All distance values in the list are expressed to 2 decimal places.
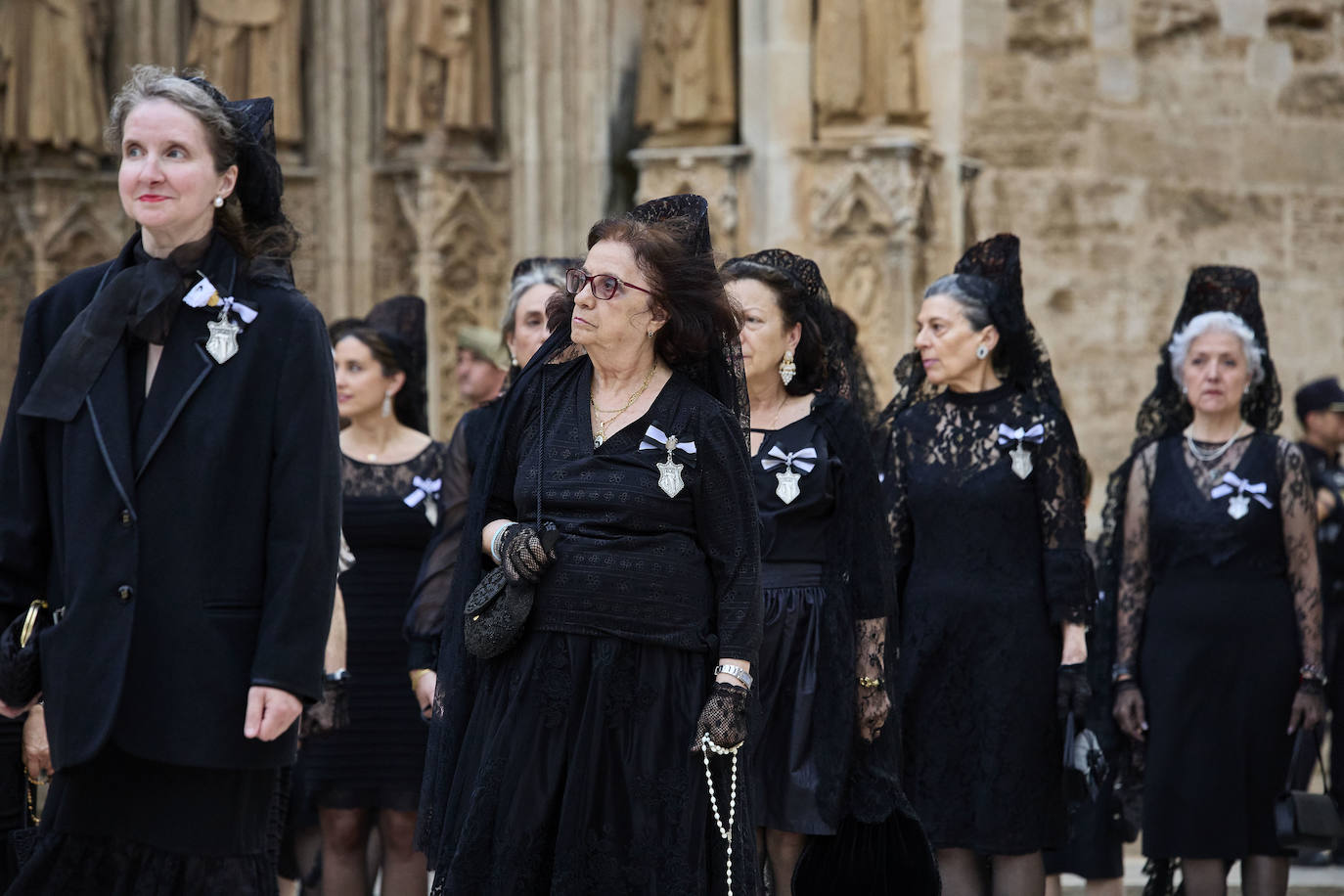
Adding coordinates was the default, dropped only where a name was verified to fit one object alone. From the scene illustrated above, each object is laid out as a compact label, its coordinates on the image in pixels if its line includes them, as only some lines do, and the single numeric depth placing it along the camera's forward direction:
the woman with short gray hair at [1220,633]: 13.03
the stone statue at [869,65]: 19.80
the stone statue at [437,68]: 20.02
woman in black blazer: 7.74
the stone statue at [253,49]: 19.75
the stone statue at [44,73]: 19.11
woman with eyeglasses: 8.48
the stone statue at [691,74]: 20.05
